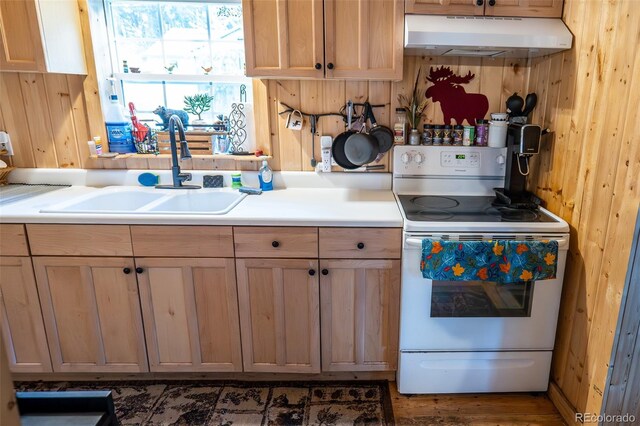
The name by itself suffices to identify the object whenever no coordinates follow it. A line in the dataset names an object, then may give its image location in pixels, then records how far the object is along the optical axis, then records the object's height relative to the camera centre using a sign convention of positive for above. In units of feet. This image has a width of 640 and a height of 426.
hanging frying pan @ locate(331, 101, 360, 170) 7.17 -0.61
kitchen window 7.47 +1.17
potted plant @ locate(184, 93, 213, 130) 7.70 +0.18
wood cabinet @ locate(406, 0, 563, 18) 6.00 +1.46
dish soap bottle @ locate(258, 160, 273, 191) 7.25 -1.11
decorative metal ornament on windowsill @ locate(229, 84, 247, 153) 7.52 -0.20
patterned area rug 5.97 -4.33
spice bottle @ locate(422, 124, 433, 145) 7.24 -0.43
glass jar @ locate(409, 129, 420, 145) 7.18 -0.45
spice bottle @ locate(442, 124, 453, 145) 7.22 -0.43
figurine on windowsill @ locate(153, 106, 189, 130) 7.46 +0.00
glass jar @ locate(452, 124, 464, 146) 7.24 -0.42
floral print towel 5.46 -1.94
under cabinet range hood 5.65 +1.03
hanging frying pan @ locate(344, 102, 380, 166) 6.94 -0.61
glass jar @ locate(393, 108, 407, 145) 7.17 -0.28
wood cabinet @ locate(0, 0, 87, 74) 6.14 +1.22
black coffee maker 5.91 -0.86
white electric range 5.57 -2.90
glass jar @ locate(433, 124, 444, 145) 7.19 -0.39
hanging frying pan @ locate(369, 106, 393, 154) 7.10 -0.40
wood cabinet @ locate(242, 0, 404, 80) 6.06 +1.08
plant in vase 7.14 +0.06
